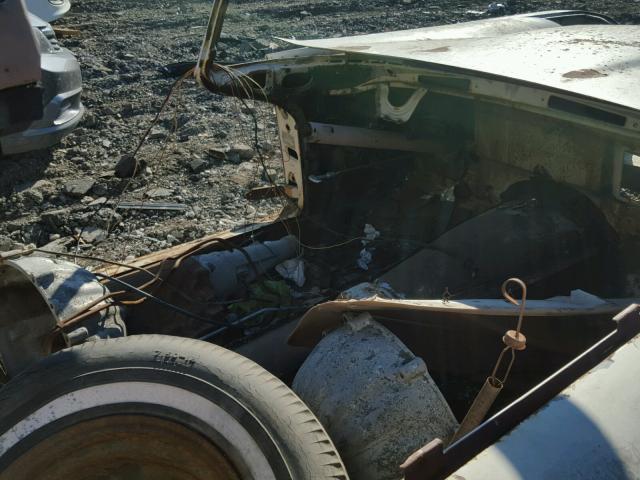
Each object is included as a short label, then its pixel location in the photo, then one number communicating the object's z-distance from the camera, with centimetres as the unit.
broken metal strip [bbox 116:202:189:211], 509
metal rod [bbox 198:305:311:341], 290
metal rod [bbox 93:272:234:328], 274
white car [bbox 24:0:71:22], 787
